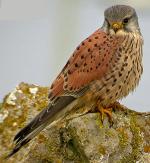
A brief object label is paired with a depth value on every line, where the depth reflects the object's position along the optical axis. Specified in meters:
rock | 11.14
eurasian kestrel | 11.91
